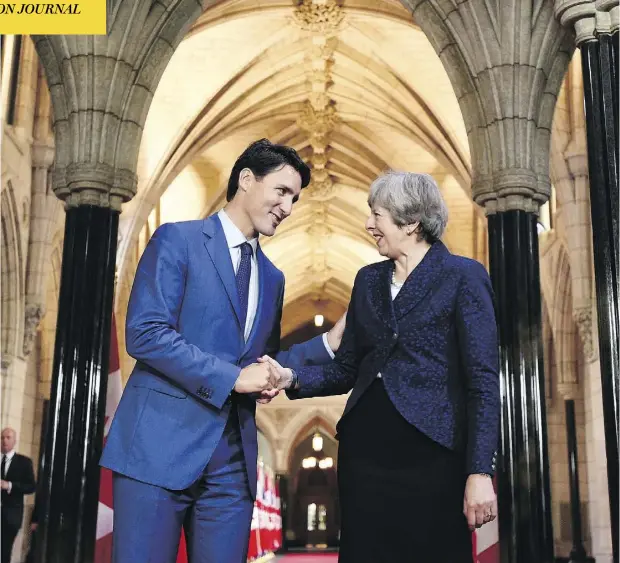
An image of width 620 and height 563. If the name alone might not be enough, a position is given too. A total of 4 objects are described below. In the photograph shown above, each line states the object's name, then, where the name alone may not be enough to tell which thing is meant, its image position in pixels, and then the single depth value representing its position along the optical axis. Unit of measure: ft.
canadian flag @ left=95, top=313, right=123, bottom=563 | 20.81
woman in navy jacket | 6.58
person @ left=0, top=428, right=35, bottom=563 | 24.40
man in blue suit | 7.04
